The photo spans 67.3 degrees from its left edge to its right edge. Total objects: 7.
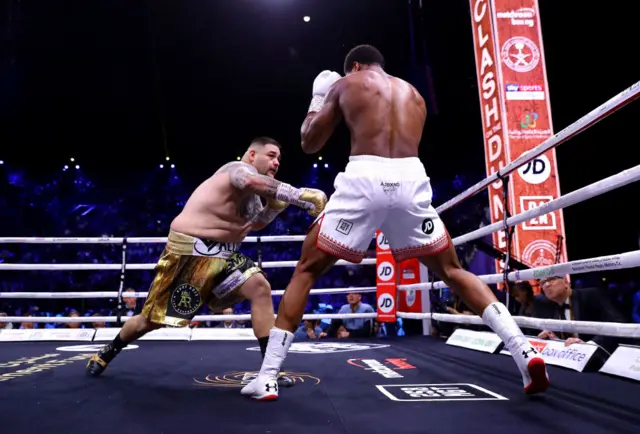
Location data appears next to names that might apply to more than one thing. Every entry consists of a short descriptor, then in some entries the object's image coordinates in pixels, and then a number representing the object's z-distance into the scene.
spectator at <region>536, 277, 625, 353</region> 2.13
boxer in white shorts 1.60
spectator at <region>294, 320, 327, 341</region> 4.43
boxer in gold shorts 2.05
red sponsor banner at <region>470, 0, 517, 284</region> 5.14
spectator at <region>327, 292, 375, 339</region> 4.48
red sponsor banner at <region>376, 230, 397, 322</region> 4.09
